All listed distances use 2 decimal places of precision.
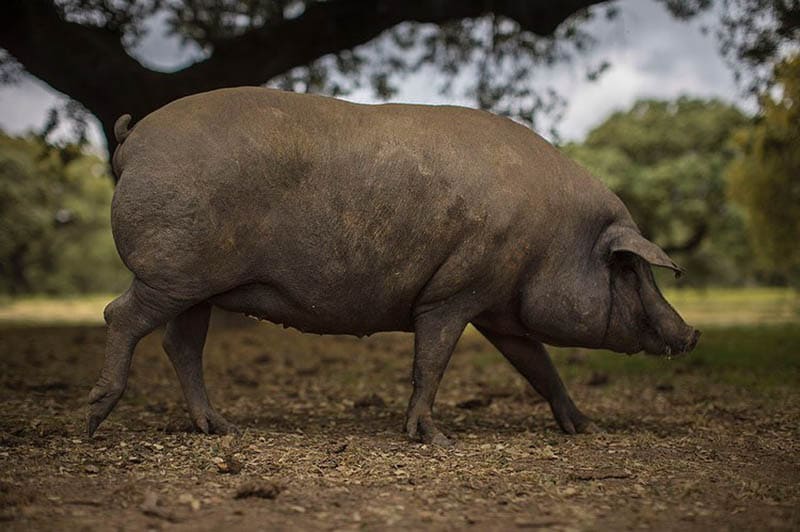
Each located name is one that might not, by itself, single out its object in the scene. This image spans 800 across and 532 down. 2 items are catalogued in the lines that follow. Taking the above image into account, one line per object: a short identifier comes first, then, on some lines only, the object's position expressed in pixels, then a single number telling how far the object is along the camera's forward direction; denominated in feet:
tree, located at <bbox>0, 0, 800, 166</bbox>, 32.63
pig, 17.04
